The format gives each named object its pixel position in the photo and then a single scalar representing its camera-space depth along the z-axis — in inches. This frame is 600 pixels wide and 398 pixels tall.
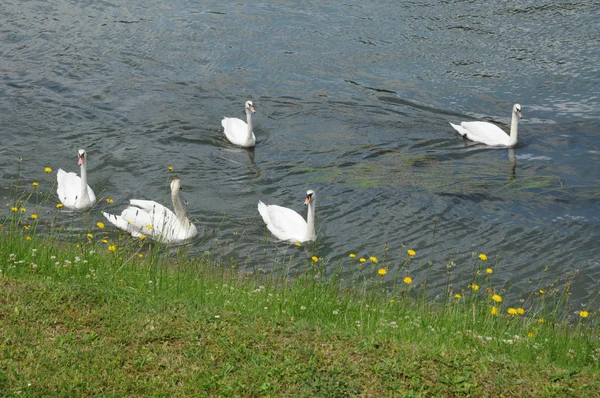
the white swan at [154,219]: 462.0
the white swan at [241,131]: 617.6
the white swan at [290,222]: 470.9
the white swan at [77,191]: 496.1
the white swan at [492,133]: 631.8
